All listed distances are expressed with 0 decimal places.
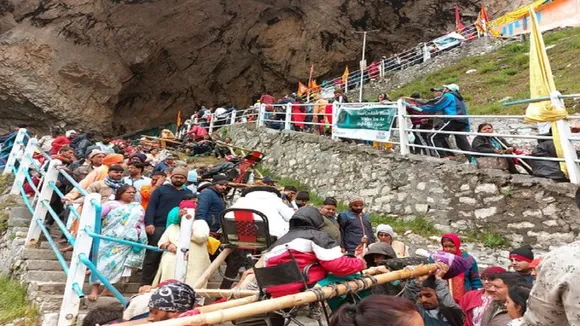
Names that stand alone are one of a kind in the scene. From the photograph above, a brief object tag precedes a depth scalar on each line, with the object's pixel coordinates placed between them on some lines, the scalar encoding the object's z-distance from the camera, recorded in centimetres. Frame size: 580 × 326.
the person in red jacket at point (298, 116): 1053
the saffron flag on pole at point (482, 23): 1889
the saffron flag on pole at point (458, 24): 2017
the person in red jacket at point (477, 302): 275
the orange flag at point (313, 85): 2058
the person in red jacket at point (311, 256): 253
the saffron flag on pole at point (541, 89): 461
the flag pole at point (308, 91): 1811
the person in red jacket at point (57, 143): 800
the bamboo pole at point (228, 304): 221
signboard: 726
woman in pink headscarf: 335
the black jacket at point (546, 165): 472
